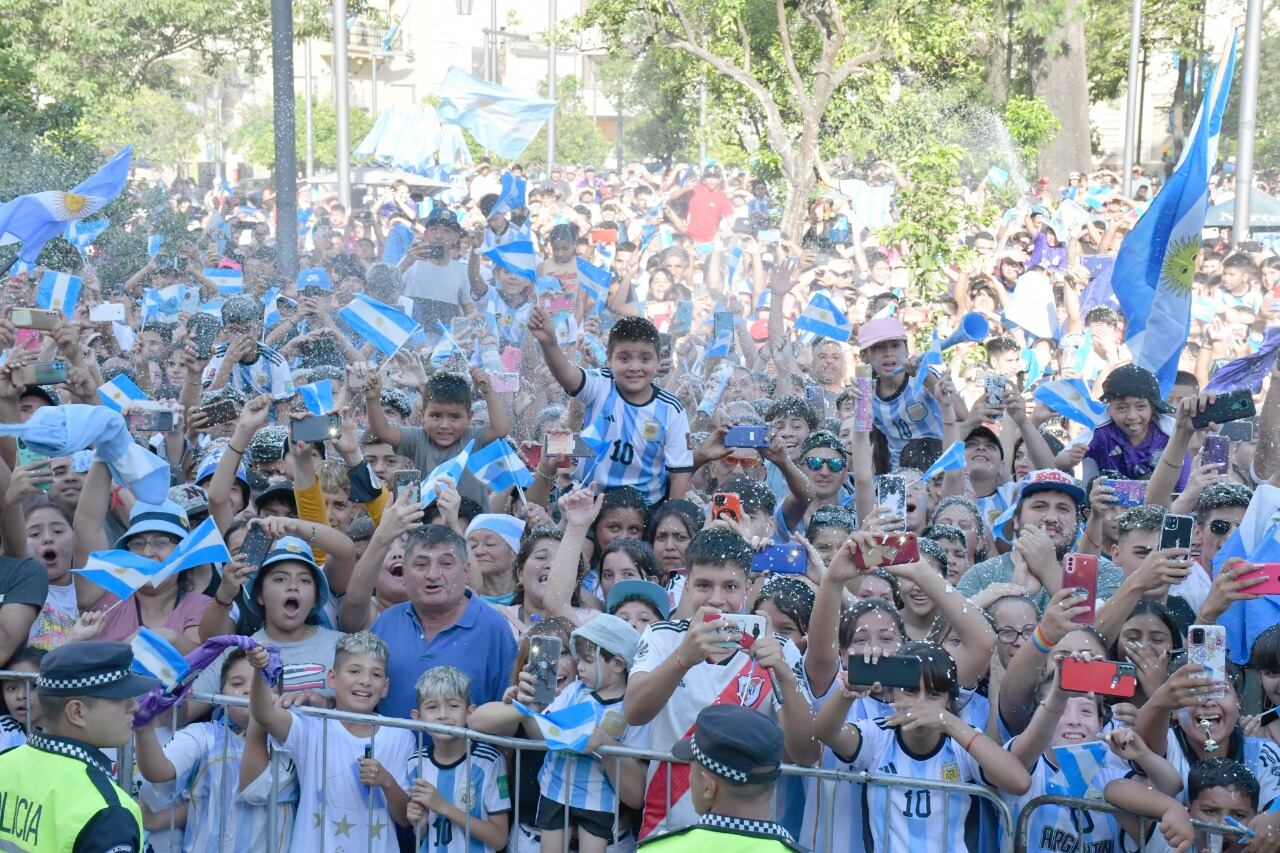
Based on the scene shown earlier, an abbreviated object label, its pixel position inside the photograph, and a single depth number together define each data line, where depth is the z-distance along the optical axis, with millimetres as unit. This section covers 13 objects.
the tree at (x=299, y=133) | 47719
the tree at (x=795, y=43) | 19484
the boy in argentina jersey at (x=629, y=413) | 7227
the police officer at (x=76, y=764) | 3986
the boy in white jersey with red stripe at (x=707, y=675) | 4586
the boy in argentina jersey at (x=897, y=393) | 8180
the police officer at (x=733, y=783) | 3479
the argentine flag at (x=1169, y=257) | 7551
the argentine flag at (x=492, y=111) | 18250
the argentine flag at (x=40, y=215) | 9219
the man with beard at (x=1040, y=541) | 5527
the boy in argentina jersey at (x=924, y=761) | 4703
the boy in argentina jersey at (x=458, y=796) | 5102
